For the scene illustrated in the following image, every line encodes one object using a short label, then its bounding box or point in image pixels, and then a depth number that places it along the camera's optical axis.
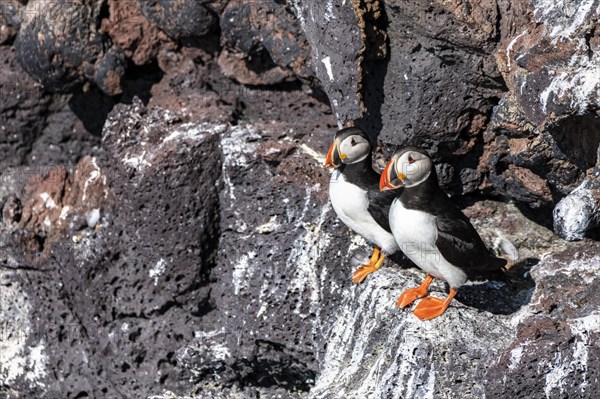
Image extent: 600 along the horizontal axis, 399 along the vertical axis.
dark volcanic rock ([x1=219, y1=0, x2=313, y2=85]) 12.61
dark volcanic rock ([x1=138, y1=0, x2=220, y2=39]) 13.59
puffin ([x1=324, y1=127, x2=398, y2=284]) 10.62
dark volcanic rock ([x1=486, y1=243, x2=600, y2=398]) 9.34
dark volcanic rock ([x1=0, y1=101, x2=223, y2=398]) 12.98
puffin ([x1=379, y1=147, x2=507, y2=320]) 9.80
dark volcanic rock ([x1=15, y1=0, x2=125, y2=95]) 14.37
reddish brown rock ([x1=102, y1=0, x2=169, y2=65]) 14.53
